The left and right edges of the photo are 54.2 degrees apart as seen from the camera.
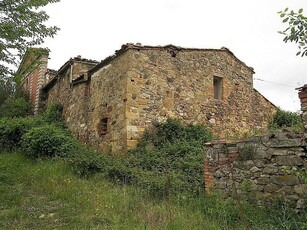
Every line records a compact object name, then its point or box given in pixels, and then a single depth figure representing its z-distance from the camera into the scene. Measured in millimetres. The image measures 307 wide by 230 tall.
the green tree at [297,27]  2891
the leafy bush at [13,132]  12586
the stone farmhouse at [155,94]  10711
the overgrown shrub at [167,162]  7078
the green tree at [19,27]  6637
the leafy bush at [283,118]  14378
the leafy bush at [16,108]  18312
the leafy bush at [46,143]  10406
